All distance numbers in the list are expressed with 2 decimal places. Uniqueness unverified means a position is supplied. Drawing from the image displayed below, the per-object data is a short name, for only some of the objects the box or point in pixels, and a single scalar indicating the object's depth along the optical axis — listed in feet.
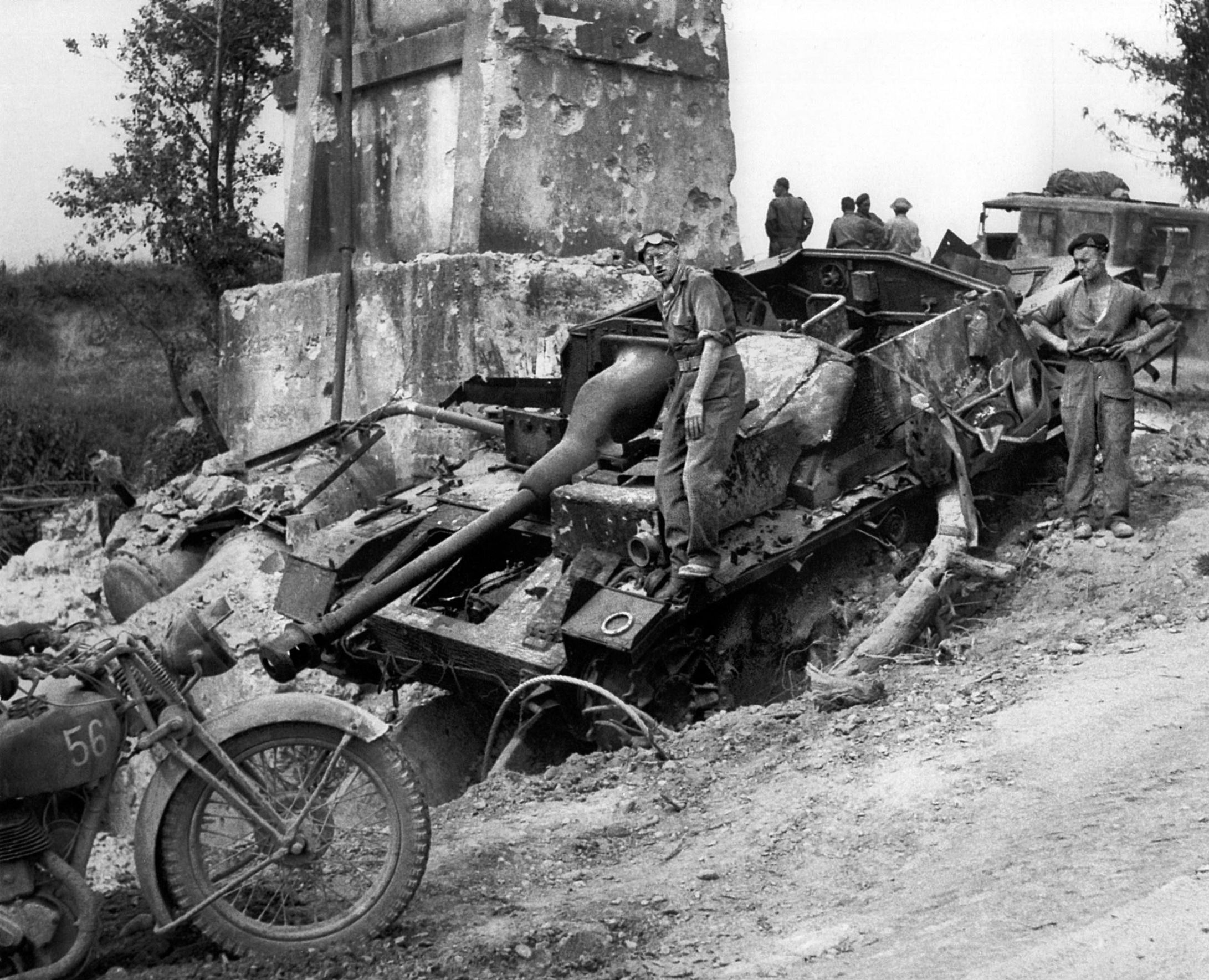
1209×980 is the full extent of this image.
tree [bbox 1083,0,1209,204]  52.19
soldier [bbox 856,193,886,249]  47.47
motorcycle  14.38
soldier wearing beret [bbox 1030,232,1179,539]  26.50
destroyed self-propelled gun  24.04
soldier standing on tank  23.07
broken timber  22.71
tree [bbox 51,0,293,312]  58.08
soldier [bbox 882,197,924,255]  48.24
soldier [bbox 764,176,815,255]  48.78
